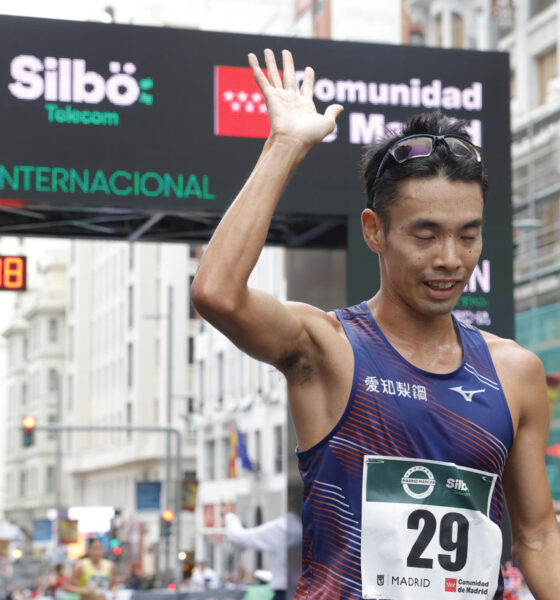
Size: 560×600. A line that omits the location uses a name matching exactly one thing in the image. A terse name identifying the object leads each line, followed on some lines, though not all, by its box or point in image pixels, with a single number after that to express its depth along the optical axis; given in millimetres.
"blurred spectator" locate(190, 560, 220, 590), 32125
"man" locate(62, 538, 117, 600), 14141
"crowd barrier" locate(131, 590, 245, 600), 14883
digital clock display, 10195
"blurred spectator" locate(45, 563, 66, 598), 27716
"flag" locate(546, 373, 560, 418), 12914
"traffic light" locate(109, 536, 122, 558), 45728
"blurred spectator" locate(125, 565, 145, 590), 38531
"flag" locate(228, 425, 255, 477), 45894
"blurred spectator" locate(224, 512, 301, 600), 11906
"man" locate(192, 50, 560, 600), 2529
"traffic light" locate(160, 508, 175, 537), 34594
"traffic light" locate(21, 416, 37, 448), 29453
